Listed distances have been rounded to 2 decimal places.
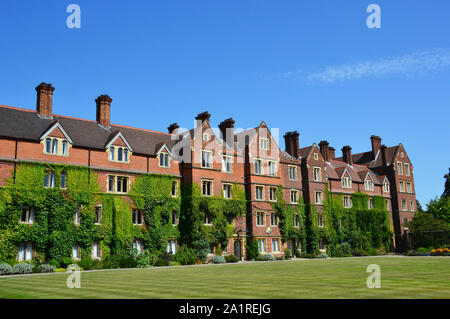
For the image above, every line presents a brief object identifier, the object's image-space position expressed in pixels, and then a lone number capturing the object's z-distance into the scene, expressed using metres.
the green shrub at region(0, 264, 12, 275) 29.30
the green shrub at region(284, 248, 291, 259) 47.59
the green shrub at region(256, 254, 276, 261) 44.71
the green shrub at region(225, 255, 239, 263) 41.92
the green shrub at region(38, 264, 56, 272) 30.96
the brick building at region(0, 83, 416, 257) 36.19
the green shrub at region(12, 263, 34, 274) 29.82
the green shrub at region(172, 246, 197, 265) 39.34
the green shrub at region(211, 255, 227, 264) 40.62
